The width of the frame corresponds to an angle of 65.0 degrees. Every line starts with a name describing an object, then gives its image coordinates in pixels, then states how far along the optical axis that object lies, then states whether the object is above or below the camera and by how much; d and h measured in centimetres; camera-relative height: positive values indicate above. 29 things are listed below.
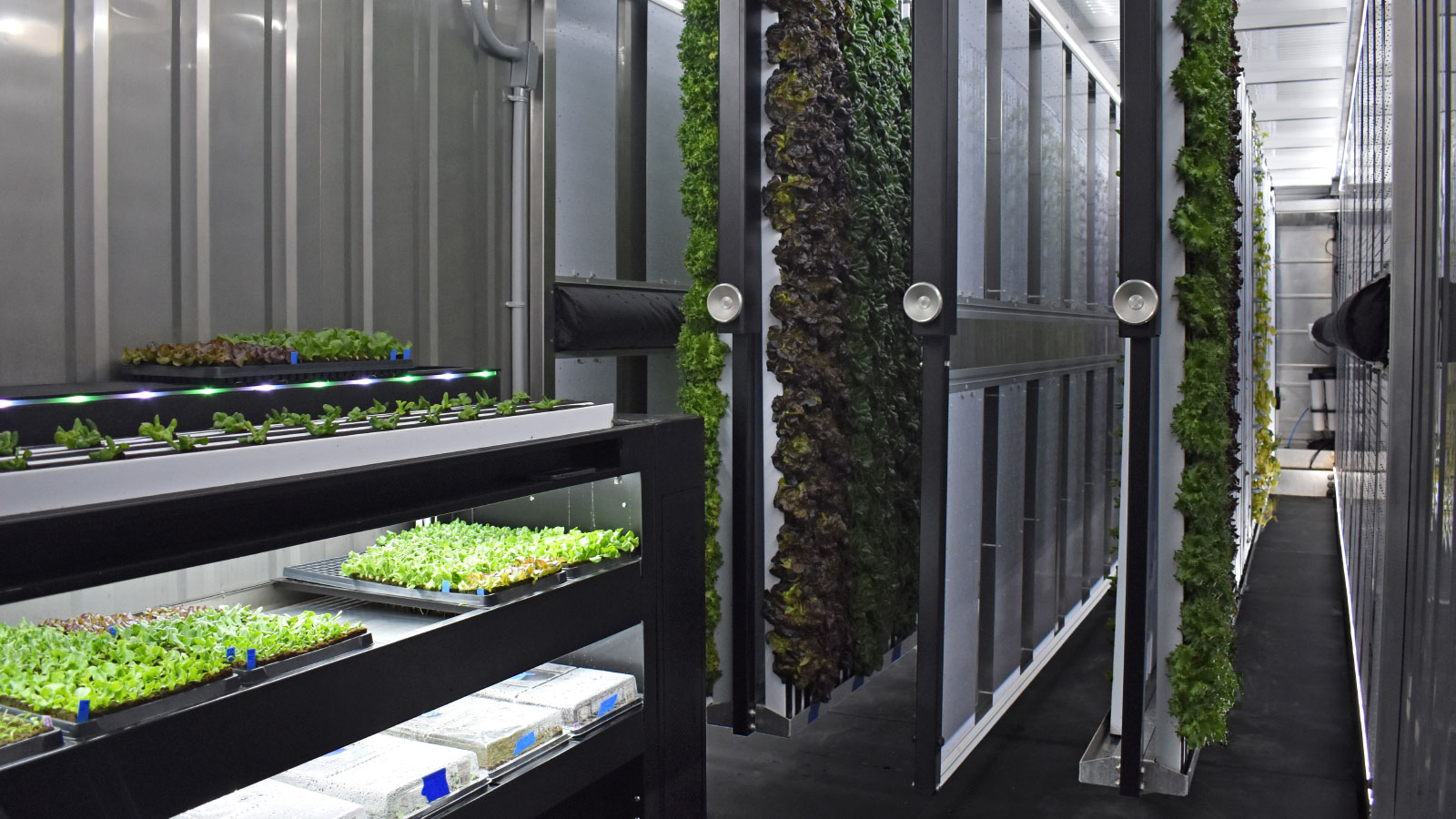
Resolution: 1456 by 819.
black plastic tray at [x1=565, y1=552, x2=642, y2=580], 293 -49
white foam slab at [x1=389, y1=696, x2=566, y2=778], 261 -82
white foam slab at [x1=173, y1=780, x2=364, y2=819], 213 -81
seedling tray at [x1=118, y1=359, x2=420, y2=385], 335 +2
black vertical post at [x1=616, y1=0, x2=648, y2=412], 606 +122
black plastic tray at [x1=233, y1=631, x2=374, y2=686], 207 -53
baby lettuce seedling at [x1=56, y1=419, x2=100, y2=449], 210 -11
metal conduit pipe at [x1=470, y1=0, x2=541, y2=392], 523 +98
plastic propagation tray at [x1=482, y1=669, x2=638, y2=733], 290 -82
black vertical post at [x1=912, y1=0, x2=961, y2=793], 337 +32
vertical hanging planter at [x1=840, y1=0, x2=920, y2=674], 462 +12
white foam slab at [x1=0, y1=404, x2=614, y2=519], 181 -16
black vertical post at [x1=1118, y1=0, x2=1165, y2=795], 362 +35
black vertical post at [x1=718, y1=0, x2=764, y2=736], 409 +29
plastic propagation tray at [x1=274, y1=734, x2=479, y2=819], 232 -82
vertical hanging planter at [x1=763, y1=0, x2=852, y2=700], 412 +17
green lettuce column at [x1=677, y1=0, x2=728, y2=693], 421 +48
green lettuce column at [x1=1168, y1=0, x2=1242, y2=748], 371 -2
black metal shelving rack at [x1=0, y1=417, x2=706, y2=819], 181 -58
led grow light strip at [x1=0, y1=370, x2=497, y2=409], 256 -3
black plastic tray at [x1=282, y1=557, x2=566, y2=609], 261 -49
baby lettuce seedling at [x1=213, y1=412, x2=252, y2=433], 237 -9
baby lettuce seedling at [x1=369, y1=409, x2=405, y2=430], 248 -9
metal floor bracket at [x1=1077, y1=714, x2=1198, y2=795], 388 -135
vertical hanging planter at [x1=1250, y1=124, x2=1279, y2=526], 858 +9
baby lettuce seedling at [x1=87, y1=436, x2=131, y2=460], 196 -13
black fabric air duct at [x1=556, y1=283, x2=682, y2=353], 556 +31
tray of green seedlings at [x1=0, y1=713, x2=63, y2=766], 170 -54
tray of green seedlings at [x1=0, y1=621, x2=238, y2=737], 181 -50
